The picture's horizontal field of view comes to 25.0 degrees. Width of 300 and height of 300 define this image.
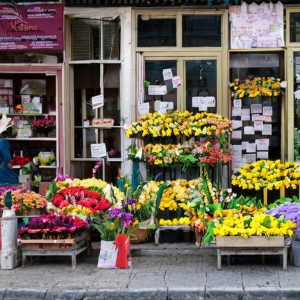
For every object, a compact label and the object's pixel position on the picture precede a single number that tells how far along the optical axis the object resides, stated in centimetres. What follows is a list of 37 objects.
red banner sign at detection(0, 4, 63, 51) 1200
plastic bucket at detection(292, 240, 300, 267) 936
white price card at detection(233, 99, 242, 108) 1195
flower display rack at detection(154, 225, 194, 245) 1055
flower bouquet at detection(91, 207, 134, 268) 941
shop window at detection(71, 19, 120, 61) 1219
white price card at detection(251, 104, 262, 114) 1201
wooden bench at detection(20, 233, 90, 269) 942
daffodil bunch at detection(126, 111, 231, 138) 1117
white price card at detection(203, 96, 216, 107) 1196
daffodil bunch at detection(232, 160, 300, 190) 1112
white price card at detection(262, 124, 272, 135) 1203
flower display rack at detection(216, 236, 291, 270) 905
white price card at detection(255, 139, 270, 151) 1205
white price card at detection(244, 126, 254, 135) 1206
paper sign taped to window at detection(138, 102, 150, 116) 1195
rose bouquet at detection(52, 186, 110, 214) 1029
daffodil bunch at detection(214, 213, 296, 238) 905
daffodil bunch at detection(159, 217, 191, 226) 1061
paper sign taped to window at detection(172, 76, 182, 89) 1199
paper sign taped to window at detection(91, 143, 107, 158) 1204
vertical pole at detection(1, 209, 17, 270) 945
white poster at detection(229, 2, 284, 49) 1177
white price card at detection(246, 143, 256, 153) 1206
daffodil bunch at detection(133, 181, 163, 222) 1056
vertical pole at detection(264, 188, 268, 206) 1129
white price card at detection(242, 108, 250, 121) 1202
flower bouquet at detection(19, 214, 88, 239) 941
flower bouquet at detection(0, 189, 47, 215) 1032
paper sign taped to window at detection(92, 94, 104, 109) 1219
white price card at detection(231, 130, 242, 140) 1207
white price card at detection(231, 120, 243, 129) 1203
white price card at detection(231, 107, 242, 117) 1198
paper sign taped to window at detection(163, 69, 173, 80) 1201
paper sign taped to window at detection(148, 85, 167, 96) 1204
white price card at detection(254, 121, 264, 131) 1204
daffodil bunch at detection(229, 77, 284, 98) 1170
